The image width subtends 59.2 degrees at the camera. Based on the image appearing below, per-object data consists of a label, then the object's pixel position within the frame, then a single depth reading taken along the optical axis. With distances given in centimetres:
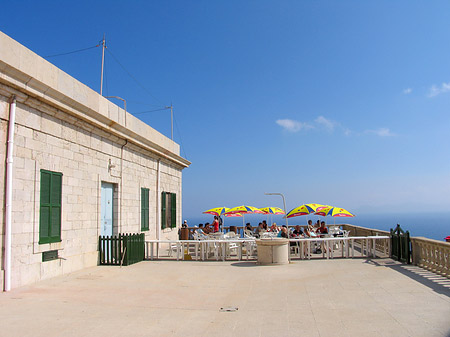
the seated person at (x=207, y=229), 1797
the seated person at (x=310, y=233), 1497
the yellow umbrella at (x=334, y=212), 1582
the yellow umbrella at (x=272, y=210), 1913
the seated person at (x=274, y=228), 1805
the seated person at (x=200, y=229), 1772
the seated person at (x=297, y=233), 1508
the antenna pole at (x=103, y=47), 1273
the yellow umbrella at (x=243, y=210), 1869
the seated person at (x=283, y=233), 1364
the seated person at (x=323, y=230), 1599
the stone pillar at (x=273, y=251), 1135
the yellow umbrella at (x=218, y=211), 1906
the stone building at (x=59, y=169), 800
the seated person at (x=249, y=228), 2000
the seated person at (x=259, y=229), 1895
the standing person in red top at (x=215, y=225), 1798
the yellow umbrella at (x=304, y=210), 1536
